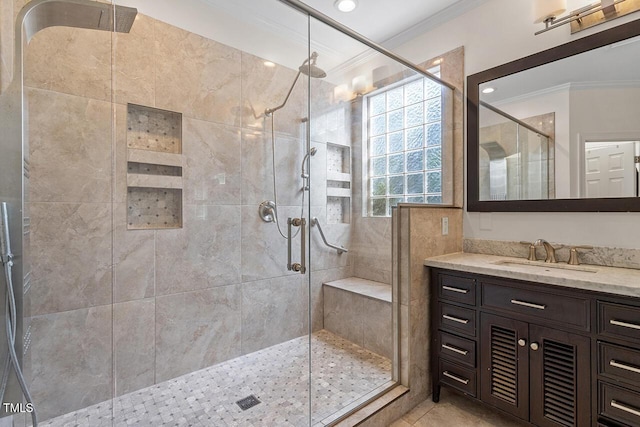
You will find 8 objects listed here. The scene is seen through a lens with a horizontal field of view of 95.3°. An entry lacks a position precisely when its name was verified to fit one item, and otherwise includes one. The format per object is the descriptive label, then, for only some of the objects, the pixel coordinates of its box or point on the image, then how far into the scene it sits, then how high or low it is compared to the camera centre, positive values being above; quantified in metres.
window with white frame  2.27 +0.58
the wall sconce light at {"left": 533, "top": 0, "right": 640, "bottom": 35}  1.55 +1.13
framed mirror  1.55 +0.52
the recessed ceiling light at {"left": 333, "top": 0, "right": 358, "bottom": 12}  2.15 +1.57
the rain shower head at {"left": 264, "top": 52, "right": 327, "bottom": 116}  2.23 +1.13
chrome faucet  1.74 -0.22
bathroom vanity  1.20 -0.61
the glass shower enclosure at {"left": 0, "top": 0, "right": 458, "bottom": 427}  1.55 +0.00
